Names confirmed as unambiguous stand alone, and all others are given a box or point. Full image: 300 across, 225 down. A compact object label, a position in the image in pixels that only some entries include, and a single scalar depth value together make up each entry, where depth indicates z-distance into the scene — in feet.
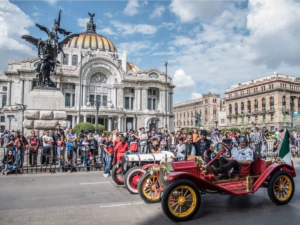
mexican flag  23.27
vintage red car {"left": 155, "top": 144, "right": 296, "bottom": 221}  17.20
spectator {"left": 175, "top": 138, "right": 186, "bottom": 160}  26.01
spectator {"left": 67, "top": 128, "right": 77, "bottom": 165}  40.65
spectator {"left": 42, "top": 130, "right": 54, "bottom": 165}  39.38
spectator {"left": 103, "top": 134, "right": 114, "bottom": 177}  35.90
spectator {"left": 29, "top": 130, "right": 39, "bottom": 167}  38.24
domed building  188.14
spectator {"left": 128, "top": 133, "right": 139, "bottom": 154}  31.89
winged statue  49.88
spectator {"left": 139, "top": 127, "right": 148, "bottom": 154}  39.46
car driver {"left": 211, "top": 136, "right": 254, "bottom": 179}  20.27
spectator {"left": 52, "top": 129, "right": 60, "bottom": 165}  40.48
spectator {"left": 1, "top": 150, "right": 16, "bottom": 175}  36.57
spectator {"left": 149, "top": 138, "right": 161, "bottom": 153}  29.02
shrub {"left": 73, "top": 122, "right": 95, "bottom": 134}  108.37
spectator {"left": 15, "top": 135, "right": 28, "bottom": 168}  36.88
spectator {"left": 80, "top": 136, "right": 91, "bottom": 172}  40.24
